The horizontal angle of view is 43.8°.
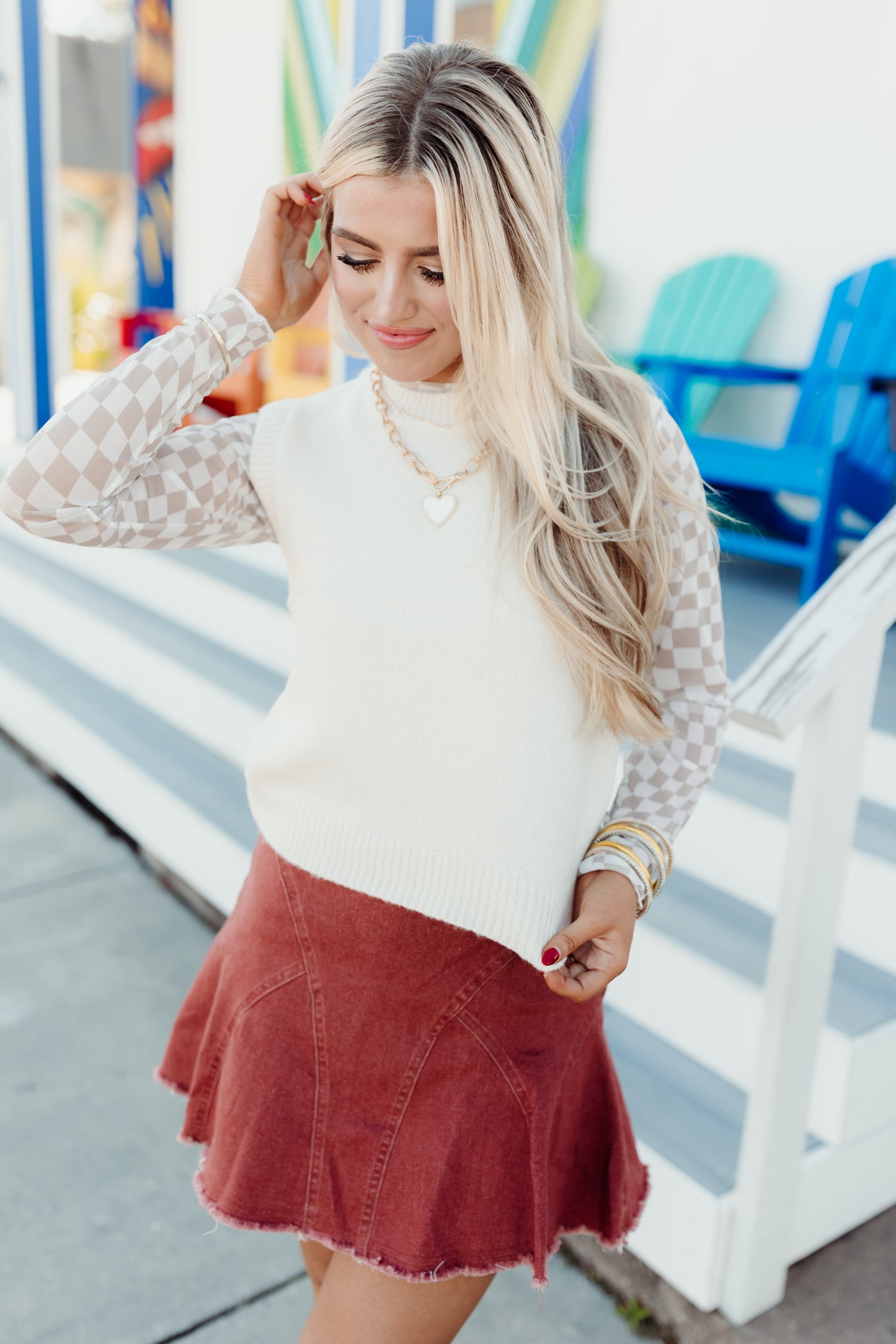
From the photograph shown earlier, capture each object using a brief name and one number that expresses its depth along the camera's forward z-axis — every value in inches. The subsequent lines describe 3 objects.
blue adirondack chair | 122.3
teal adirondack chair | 154.3
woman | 38.9
